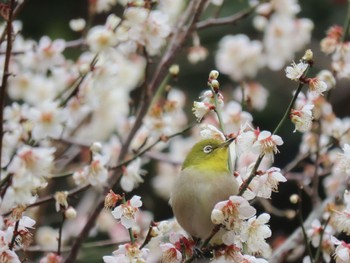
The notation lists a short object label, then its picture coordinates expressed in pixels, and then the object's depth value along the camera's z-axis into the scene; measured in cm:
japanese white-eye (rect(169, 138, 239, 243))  338
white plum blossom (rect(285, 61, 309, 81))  332
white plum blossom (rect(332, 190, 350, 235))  337
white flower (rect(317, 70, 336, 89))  350
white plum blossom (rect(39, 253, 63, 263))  339
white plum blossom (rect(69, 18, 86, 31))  357
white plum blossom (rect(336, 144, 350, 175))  337
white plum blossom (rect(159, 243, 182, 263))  335
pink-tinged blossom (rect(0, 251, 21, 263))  334
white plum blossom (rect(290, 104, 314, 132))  333
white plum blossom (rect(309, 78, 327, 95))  333
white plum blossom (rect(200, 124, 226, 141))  338
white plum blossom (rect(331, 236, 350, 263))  335
